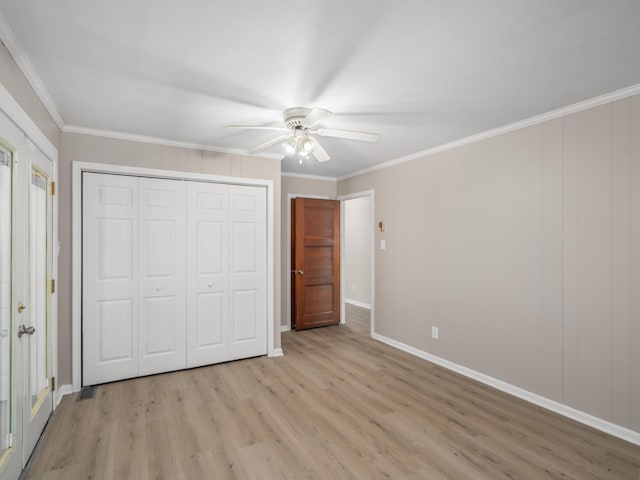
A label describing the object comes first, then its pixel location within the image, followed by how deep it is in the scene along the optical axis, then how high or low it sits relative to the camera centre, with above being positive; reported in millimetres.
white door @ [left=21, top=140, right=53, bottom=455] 2189 -463
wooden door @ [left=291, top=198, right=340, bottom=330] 5246 -340
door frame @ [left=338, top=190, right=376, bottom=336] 4887 -100
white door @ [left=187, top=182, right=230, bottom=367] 3721 -358
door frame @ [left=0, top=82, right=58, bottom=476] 1820 +614
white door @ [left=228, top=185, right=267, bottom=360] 3953 -349
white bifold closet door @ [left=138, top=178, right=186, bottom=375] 3490 -362
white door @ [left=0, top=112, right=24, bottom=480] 1793 -398
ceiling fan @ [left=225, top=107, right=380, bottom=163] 2589 +831
